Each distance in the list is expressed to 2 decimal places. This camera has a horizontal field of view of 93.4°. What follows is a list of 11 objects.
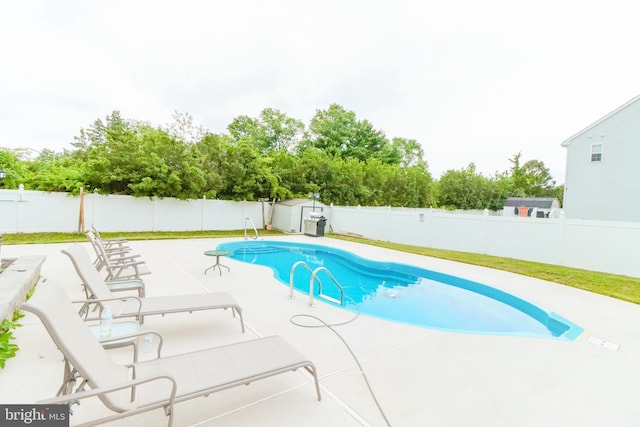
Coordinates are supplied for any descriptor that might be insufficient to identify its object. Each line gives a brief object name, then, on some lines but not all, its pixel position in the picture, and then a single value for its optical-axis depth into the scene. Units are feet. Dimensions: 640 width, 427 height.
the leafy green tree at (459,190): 100.83
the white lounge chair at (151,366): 5.64
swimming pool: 16.71
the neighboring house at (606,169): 42.04
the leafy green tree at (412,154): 132.87
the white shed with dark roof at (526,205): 94.29
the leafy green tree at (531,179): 144.97
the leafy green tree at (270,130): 98.73
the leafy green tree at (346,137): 100.53
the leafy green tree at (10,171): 45.03
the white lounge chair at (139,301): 11.39
